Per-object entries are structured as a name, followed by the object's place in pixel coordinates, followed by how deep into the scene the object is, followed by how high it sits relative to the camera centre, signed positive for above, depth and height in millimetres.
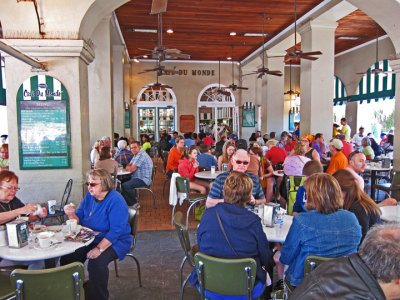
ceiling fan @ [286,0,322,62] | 7180 +1666
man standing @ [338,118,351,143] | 11641 -17
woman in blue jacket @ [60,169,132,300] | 2771 -861
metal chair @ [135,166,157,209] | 6320 -1103
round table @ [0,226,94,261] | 2320 -887
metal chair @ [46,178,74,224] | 4423 -903
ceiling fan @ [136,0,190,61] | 6730 +1655
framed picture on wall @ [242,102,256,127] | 16781 +787
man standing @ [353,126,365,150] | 11442 -379
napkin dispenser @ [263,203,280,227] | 2916 -753
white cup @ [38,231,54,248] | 2441 -824
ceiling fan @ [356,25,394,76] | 10390 +2836
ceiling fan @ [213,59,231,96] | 15993 +1927
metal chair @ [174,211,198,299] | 2738 -905
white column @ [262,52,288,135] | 13250 +1072
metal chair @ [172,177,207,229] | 5223 -955
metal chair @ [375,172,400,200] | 5453 -992
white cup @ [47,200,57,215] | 3139 -735
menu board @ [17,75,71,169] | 4438 +12
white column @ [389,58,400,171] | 5882 -97
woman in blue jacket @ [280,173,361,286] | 2203 -695
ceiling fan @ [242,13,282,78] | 9374 +1759
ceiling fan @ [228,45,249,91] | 13235 +1722
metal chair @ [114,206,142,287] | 3332 -928
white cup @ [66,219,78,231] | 2768 -793
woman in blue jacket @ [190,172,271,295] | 2326 -753
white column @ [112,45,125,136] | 11086 +1406
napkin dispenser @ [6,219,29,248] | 2457 -777
